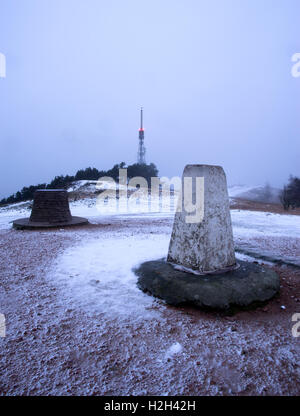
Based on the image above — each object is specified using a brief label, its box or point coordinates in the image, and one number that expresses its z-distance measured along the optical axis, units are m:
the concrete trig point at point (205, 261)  2.78
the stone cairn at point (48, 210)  7.81
